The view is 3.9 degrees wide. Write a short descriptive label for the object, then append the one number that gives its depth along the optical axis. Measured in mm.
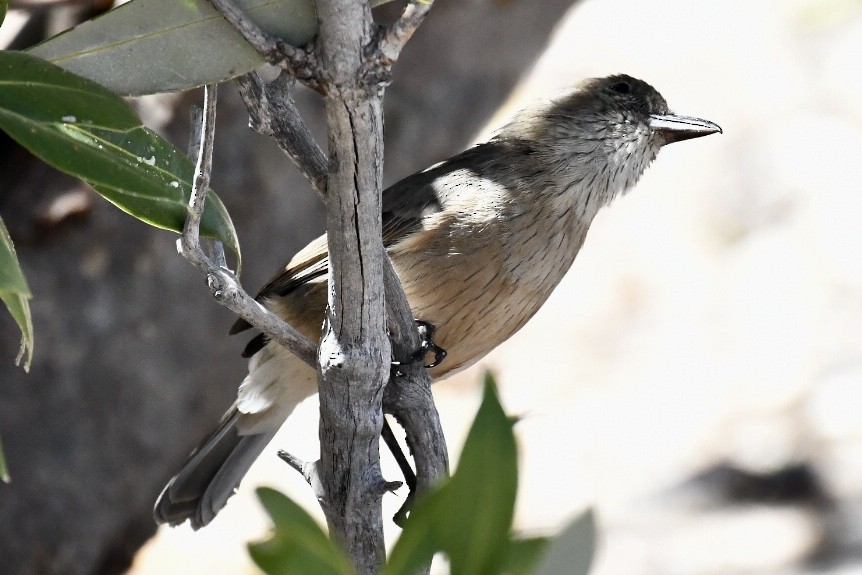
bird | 2963
